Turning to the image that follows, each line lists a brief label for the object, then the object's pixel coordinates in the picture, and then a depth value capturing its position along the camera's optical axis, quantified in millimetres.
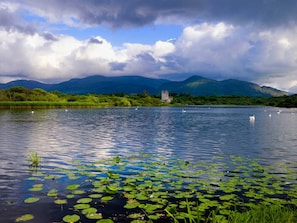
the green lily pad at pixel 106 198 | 12545
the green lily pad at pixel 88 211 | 10970
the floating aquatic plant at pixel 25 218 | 10406
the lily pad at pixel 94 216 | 10594
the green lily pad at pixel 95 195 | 12948
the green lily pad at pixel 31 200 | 12303
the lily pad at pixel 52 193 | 13164
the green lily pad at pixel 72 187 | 14131
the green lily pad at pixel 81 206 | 11546
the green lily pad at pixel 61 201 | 12297
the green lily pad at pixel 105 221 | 9956
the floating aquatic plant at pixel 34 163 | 19625
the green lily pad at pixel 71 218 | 10133
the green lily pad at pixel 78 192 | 13461
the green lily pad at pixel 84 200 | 12141
